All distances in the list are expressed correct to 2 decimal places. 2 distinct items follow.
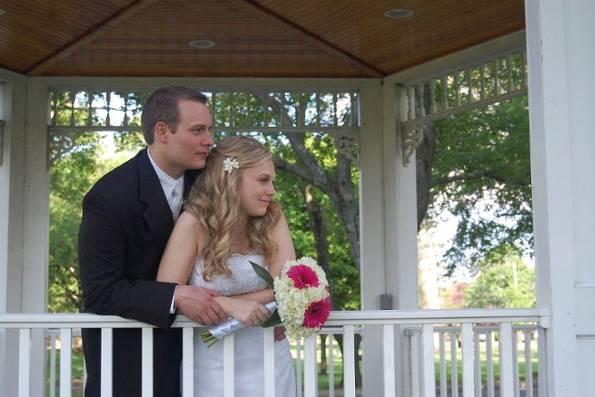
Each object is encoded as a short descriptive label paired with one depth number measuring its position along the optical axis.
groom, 5.04
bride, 5.16
